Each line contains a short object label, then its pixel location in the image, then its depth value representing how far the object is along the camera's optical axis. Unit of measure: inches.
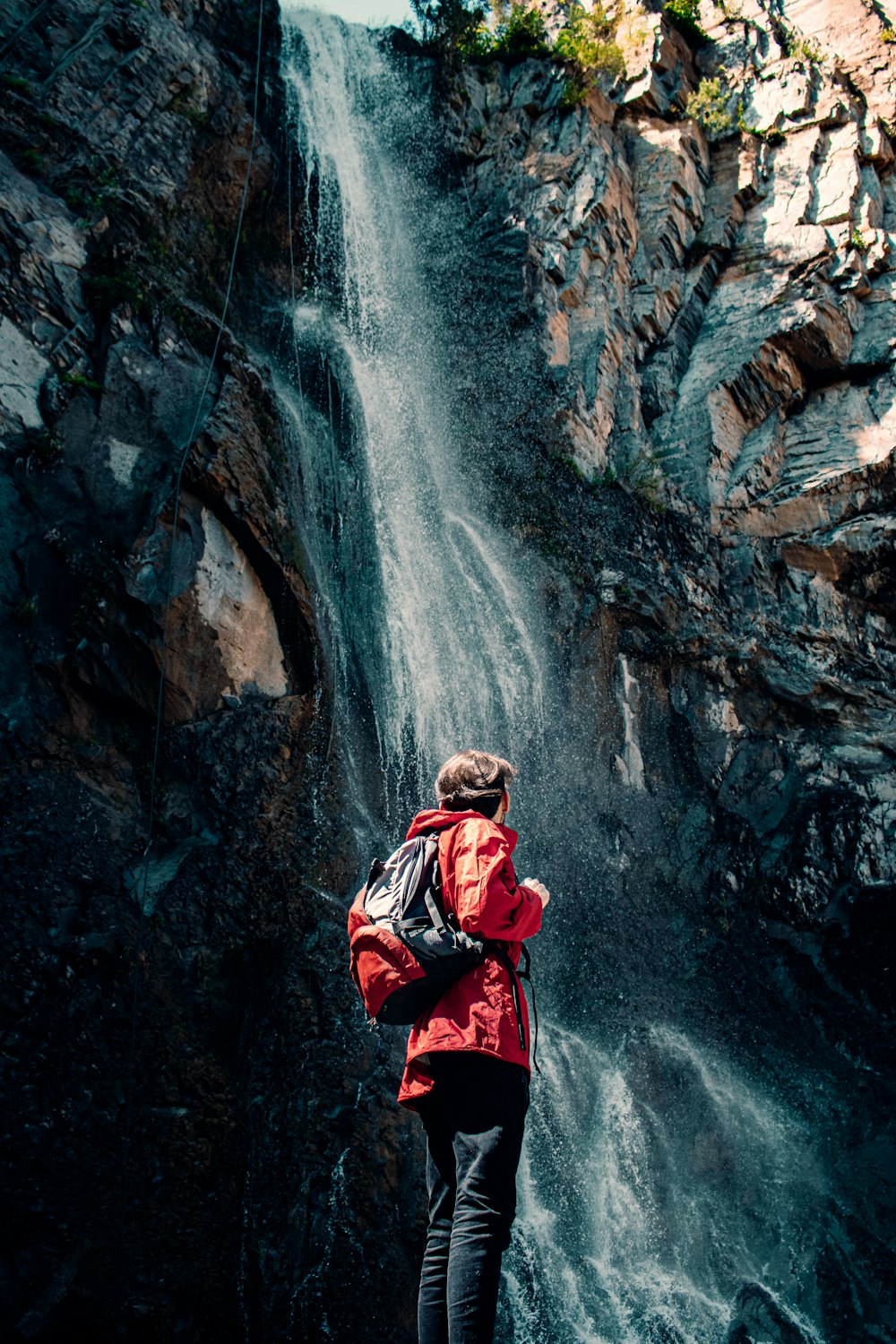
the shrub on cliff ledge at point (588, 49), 510.6
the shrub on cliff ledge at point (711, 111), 527.2
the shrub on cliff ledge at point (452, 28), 531.5
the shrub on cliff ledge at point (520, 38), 536.1
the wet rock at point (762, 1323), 212.4
